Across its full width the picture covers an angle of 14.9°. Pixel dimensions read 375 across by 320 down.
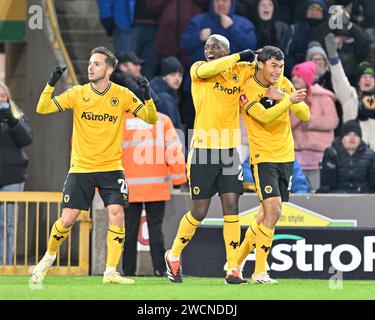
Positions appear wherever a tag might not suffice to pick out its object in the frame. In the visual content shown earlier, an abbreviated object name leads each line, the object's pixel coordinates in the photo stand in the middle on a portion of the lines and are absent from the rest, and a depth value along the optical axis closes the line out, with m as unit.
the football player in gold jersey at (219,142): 13.92
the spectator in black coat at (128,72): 16.77
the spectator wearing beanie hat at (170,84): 17.12
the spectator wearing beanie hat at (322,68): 18.72
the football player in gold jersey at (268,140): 13.90
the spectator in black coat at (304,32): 19.22
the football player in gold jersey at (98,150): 13.90
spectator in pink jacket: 18.11
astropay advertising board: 15.81
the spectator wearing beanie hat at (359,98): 18.66
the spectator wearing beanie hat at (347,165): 17.02
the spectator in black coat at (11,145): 16.70
